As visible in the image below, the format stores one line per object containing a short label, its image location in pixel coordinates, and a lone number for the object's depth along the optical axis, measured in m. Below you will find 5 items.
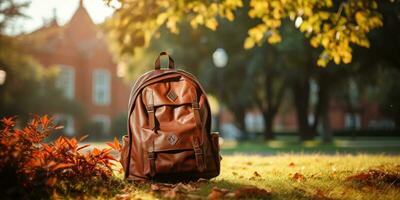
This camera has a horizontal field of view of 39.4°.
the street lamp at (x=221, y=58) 26.28
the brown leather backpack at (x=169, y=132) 4.93
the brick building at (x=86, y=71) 39.28
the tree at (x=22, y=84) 25.56
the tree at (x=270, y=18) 7.23
